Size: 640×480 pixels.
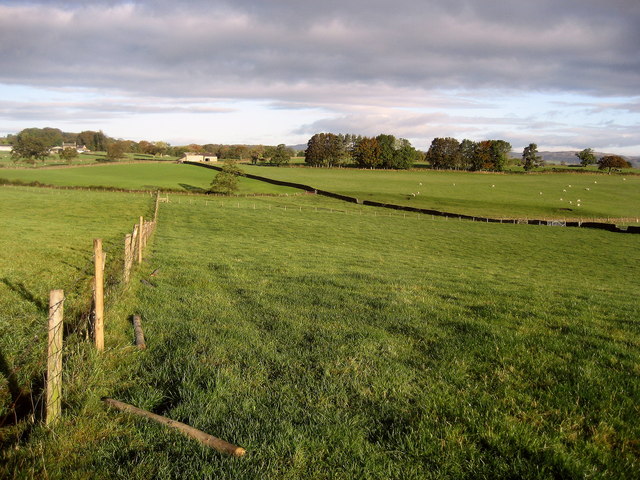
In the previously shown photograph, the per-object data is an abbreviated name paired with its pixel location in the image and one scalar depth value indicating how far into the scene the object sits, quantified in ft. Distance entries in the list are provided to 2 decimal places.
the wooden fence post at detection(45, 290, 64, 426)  19.07
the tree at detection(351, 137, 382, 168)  525.75
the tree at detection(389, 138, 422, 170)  517.55
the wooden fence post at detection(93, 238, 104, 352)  26.13
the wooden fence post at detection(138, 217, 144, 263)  58.52
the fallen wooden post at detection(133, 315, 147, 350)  27.35
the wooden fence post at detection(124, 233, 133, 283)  43.71
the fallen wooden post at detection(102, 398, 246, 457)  16.87
